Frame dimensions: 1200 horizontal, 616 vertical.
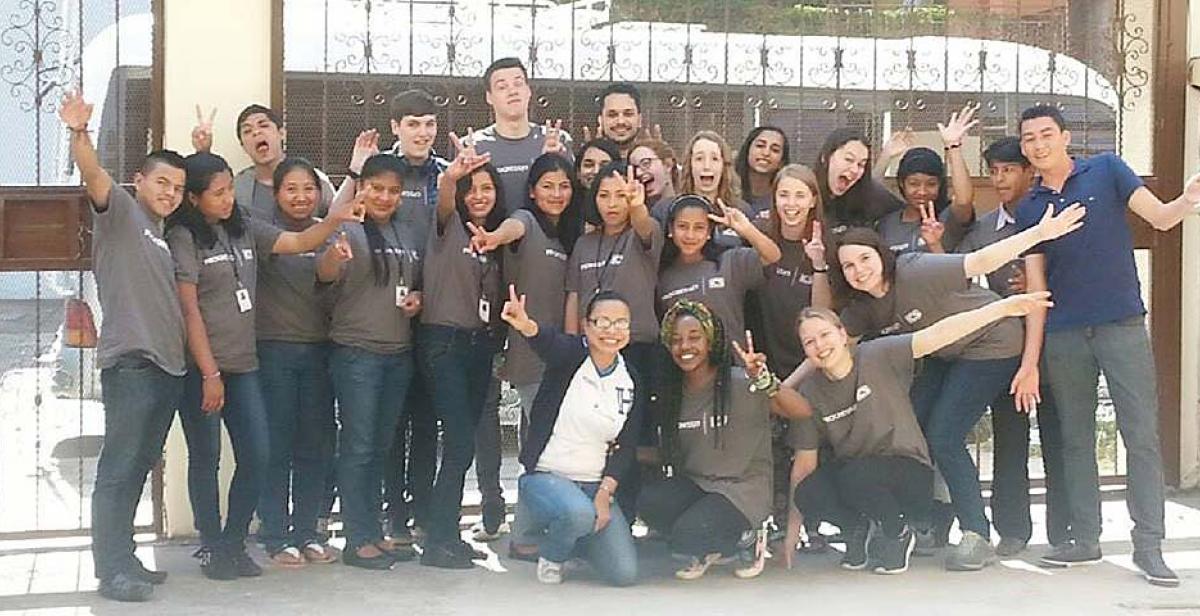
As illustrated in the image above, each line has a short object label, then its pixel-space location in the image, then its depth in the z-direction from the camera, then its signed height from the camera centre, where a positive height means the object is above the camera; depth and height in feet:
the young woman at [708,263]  19.69 +0.37
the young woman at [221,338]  18.72 -0.59
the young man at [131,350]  17.85 -0.70
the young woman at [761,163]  21.13 +1.78
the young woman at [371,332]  19.53 -0.53
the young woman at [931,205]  20.49 +1.19
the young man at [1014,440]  20.80 -2.02
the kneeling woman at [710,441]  19.11 -1.89
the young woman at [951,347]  19.44 -0.58
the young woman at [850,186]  20.79 +1.44
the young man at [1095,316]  19.47 -0.31
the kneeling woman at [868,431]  19.27 -1.78
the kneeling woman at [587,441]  18.90 -1.89
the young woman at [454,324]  19.72 -0.43
